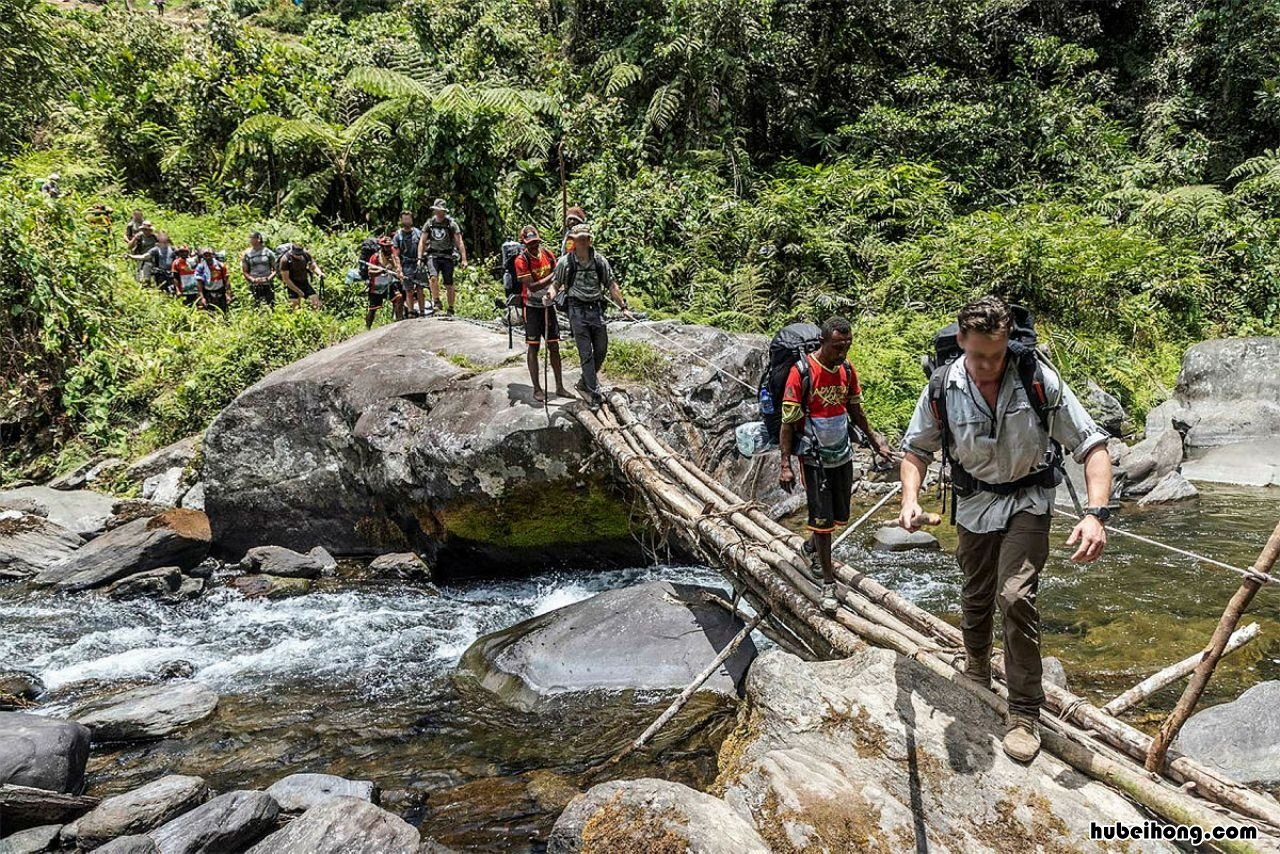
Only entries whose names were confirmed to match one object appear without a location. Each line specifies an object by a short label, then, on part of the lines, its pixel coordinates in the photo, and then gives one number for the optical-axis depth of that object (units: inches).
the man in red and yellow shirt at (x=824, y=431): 223.5
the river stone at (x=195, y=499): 458.0
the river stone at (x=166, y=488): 465.1
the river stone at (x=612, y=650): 264.7
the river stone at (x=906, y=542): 385.7
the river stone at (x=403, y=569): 380.2
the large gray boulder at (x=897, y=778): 141.9
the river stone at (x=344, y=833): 177.8
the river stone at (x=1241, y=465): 469.1
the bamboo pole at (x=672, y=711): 222.2
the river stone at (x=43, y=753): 199.3
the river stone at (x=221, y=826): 178.1
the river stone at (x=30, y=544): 392.8
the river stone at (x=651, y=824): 137.4
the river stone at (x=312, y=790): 202.3
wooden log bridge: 139.8
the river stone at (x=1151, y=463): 458.3
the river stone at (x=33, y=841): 180.4
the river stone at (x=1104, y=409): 567.8
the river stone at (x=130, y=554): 379.2
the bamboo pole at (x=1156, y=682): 153.2
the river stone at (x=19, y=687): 271.9
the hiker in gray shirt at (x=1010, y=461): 144.4
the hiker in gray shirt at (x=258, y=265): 596.1
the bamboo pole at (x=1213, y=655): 132.3
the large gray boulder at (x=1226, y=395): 554.9
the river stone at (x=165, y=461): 482.3
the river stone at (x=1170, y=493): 430.6
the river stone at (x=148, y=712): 246.8
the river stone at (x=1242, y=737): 195.4
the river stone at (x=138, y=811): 185.8
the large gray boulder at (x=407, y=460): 346.3
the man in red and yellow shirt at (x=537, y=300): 350.0
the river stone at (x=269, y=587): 366.0
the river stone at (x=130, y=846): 169.0
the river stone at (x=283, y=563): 385.7
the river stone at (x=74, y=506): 434.6
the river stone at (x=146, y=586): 371.2
